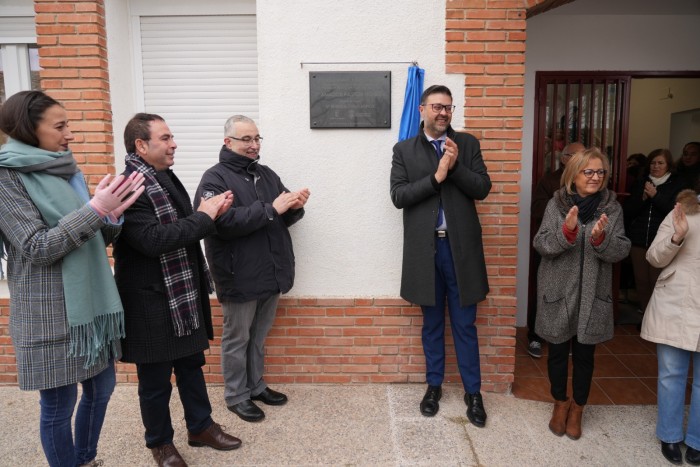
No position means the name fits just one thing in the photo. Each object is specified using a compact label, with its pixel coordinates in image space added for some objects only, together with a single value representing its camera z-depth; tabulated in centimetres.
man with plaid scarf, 277
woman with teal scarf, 238
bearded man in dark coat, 350
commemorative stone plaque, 390
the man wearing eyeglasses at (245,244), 340
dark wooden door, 545
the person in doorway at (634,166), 639
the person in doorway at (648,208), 491
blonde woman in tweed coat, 328
